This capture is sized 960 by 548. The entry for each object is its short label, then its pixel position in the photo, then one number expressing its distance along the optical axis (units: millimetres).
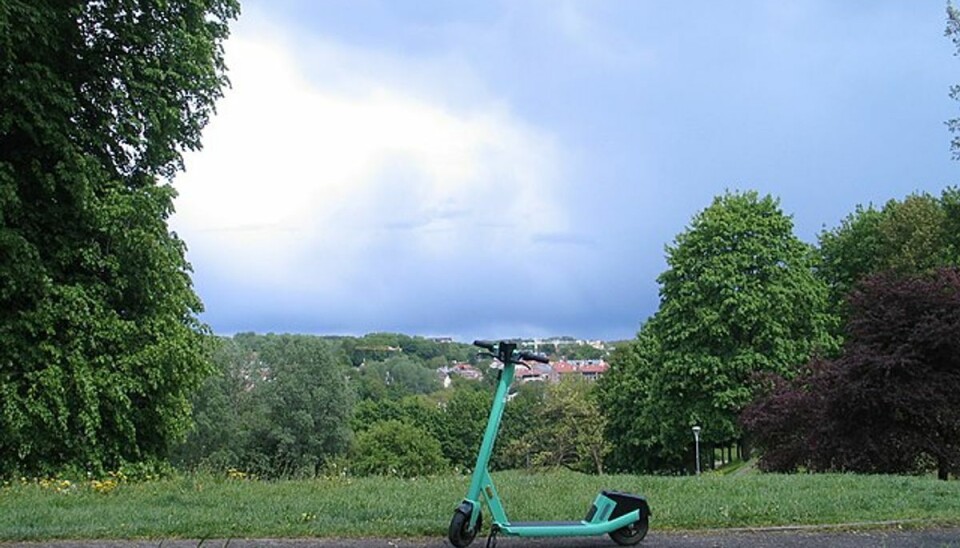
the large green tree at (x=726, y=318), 37469
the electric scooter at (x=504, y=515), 6461
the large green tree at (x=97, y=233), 15875
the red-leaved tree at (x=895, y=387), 17828
